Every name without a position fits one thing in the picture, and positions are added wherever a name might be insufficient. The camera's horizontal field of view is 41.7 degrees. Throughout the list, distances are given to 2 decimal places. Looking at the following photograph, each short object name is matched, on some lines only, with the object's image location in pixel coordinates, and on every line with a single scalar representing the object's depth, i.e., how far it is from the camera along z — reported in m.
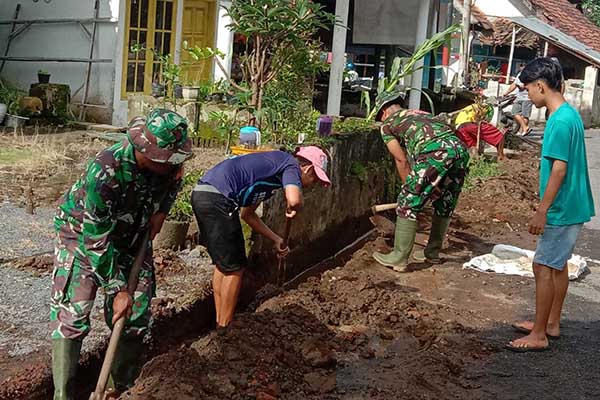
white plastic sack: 7.74
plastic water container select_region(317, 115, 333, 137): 8.35
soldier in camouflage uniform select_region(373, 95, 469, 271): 7.46
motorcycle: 18.80
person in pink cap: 5.23
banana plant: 10.26
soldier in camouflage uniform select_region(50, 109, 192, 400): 3.85
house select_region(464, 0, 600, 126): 25.69
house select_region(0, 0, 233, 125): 13.93
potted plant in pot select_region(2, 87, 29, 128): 13.06
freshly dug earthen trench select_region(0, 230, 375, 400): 4.39
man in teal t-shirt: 5.27
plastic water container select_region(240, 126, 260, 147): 6.95
